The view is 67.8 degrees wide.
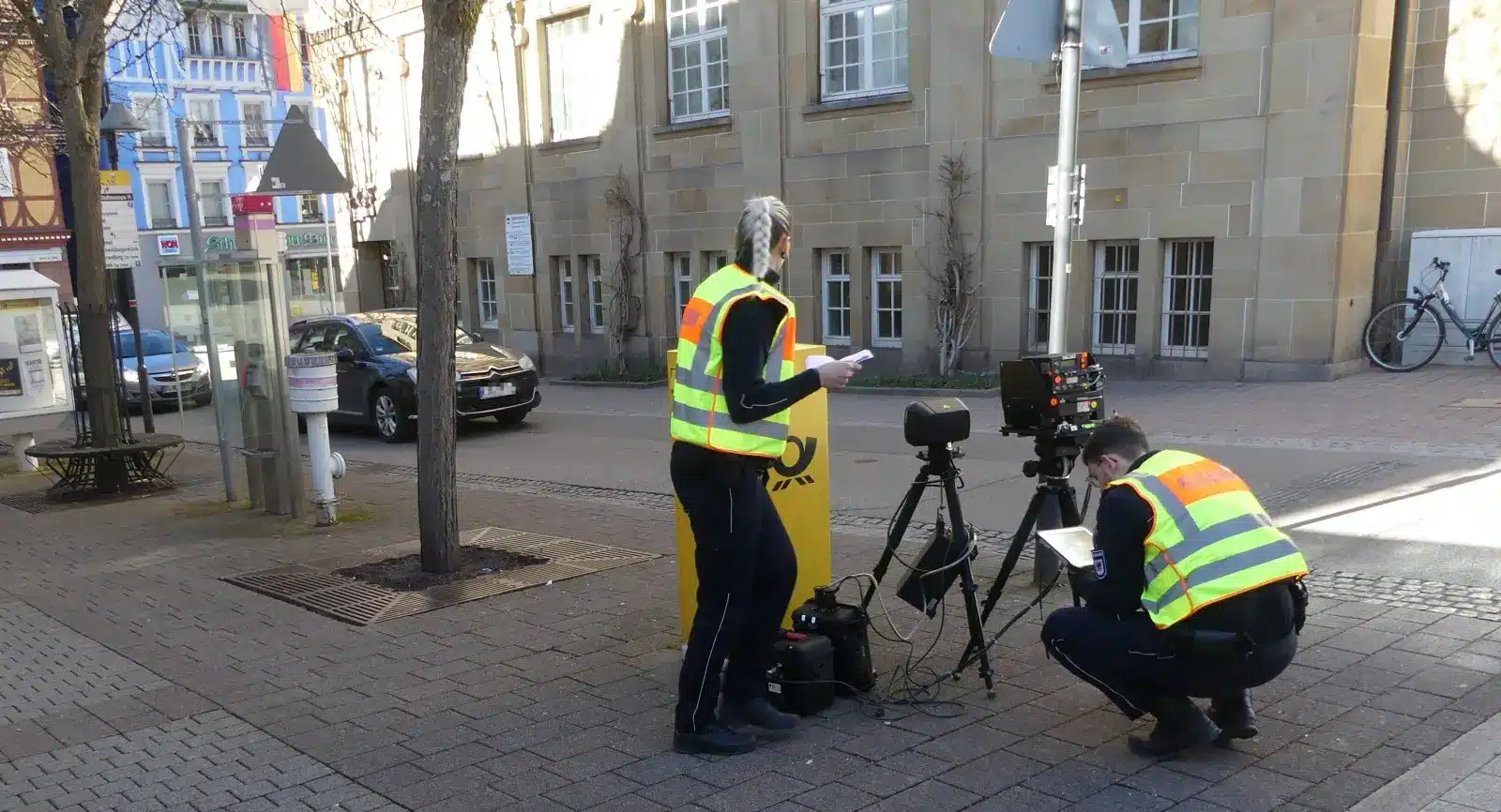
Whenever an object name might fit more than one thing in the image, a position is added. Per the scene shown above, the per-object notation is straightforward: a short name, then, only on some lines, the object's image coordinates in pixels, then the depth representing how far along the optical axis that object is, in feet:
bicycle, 38.83
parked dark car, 44.06
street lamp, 42.24
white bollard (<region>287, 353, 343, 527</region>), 27.43
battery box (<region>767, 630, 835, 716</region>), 13.75
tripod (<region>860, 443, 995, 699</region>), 13.91
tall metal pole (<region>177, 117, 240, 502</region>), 30.48
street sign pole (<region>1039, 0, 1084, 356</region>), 18.56
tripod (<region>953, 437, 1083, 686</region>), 14.90
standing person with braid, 12.21
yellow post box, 15.48
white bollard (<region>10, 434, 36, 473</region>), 40.40
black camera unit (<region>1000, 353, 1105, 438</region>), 14.90
